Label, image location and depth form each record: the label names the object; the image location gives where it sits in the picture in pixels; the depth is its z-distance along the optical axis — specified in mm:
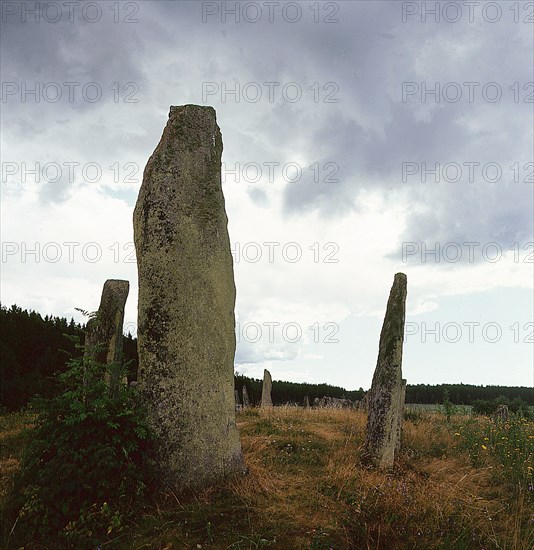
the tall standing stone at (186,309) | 7293
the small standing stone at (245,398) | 21142
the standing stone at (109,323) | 9305
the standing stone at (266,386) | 21047
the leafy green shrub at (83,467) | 6340
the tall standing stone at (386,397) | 9453
